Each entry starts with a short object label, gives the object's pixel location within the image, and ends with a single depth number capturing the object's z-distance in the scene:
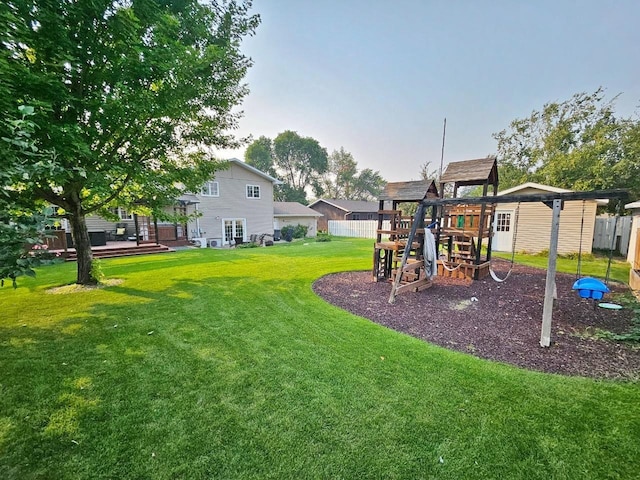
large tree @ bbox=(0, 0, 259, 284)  4.03
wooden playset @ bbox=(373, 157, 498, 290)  6.88
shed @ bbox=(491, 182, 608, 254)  11.72
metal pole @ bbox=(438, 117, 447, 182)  13.54
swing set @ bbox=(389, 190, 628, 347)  3.52
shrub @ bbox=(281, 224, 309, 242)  21.39
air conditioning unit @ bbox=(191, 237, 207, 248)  16.77
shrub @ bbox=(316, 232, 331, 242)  20.64
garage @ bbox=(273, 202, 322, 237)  24.45
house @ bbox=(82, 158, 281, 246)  16.75
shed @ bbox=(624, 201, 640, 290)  6.36
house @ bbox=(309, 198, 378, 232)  31.73
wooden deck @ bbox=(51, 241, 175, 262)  11.47
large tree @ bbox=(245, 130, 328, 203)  43.91
